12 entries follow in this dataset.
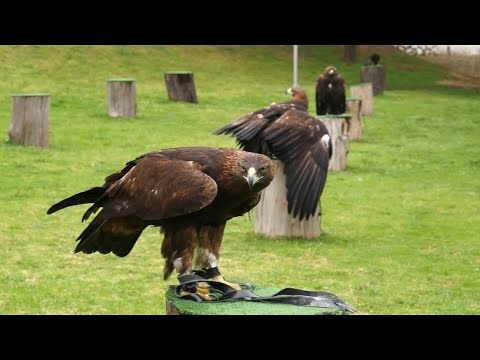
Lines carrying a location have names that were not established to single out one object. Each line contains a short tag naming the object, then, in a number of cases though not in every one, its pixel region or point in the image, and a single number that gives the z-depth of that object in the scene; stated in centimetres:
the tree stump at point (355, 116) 1802
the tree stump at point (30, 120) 1409
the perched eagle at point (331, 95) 1592
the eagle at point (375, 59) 2627
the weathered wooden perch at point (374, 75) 2541
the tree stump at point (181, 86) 2072
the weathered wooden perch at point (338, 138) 1359
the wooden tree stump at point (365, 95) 2145
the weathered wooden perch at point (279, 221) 978
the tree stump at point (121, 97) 1783
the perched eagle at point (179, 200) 476
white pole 1911
